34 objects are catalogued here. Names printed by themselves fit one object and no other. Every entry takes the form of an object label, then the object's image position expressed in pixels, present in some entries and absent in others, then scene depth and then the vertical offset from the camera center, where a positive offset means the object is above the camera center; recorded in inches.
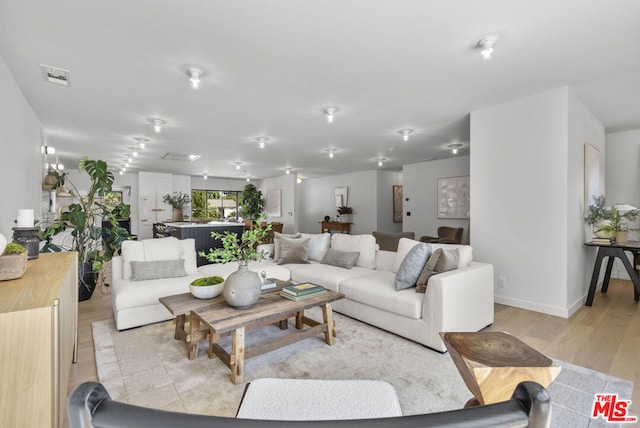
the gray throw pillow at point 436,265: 108.4 -19.1
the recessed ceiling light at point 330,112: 150.3 +52.6
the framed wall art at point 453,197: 268.8 +15.0
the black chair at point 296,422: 14.9 -10.5
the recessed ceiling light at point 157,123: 166.1 +52.4
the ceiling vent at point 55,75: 106.1 +52.1
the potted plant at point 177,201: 337.4 +17.0
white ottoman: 40.3 -26.7
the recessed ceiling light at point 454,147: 226.1 +52.3
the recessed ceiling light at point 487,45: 88.0 +50.9
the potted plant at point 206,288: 99.1 -24.5
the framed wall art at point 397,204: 384.2 +12.7
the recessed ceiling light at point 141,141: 206.3 +52.9
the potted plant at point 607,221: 142.6 -4.0
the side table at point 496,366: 43.1 -22.6
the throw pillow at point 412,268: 112.3 -20.5
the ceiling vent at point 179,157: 263.6 +52.9
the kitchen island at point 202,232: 232.5 -14.4
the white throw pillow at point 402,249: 135.6 -16.3
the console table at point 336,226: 378.0 -15.5
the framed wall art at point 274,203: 436.4 +17.4
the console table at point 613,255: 136.0 -19.6
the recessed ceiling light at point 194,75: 106.0 +50.6
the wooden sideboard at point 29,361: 36.6 -18.4
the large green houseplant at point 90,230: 145.2 -7.4
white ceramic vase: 91.0 -23.0
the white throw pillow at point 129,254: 131.2 -17.6
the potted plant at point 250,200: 420.8 +20.4
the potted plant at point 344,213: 386.0 +0.6
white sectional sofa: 100.3 -30.4
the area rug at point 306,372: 73.9 -46.1
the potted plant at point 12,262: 55.6 -8.9
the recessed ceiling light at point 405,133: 189.6 +52.8
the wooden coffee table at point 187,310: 92.6 -29.1
